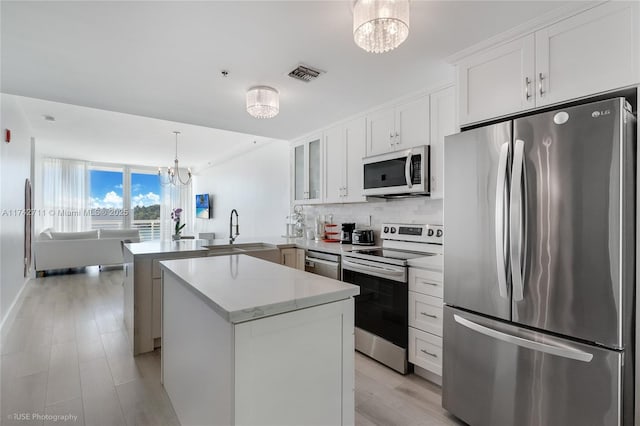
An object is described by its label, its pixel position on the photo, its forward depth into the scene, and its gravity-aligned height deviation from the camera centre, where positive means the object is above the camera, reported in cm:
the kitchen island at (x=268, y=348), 101 -50
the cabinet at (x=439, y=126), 244 +70
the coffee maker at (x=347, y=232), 354 -22
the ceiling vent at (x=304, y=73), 223 +105
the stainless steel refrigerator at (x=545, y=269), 128 -26
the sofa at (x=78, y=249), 545 -66
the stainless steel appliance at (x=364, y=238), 330 -26
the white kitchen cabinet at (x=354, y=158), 323 +59
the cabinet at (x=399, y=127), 263 +80
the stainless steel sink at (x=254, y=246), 333 -37
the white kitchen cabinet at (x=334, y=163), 349 +58
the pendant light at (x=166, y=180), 923 +98
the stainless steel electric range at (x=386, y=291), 236 -62
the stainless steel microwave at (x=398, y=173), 258 +36
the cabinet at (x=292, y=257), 331 -48
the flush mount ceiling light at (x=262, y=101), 252 +92
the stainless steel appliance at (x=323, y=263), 290 -50
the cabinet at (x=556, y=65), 139 +77
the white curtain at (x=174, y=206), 929 +21
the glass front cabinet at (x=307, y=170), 388 +57
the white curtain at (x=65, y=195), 751 +43
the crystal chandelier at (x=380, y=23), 137 +86
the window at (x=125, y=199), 838 +39
